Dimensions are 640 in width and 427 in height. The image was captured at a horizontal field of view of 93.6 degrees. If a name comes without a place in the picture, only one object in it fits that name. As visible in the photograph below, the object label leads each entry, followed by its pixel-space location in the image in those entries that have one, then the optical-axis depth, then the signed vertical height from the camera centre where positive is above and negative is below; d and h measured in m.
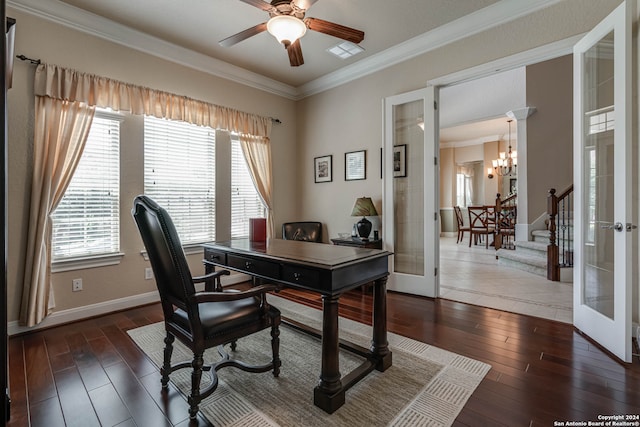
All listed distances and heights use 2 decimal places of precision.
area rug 1.57 -1.07
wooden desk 1.61 -0.38
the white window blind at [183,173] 3.48 +0.48
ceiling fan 2.07 +1.37
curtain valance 2.76 +1.23
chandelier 8.35 +1.35
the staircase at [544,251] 4.34 -0.66
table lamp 3.84 -0.02
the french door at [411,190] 3.47 +0.26
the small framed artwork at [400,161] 3.77 +0.64
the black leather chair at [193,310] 1.50 -0.58
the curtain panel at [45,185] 2.65 +0.25
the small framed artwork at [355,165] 4.18 +0.66
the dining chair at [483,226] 7.22 -0.37
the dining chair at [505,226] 6.61 -0.34
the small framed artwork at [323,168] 4.58 +0.68
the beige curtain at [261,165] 4.30 +0.69
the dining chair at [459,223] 8.29 -0.33
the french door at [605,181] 2.10 +0.23
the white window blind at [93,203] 2.90 +0.09
